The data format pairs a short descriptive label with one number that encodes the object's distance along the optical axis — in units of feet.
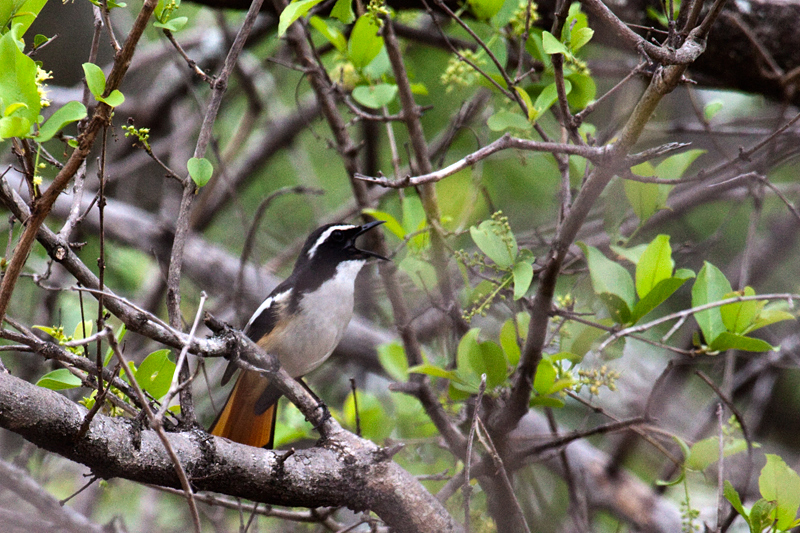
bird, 26.89
